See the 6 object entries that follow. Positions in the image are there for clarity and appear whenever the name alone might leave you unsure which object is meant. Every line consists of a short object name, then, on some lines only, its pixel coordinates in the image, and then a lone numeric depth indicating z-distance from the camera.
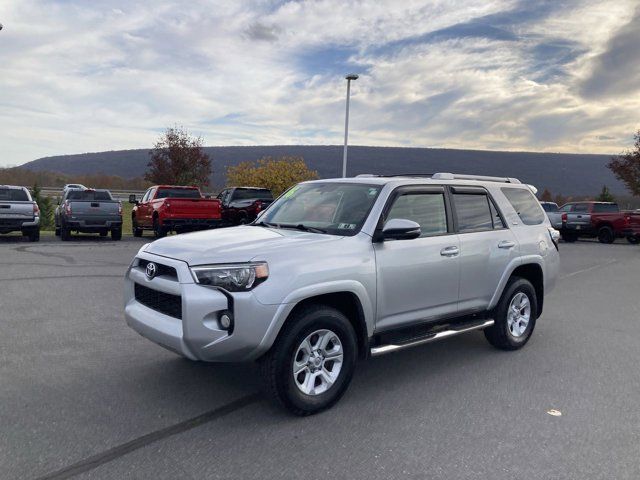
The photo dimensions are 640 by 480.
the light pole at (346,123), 27.87
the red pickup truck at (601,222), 23.28
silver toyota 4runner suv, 3.78
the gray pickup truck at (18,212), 16.14
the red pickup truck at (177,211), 17.52
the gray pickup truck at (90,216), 17.50
